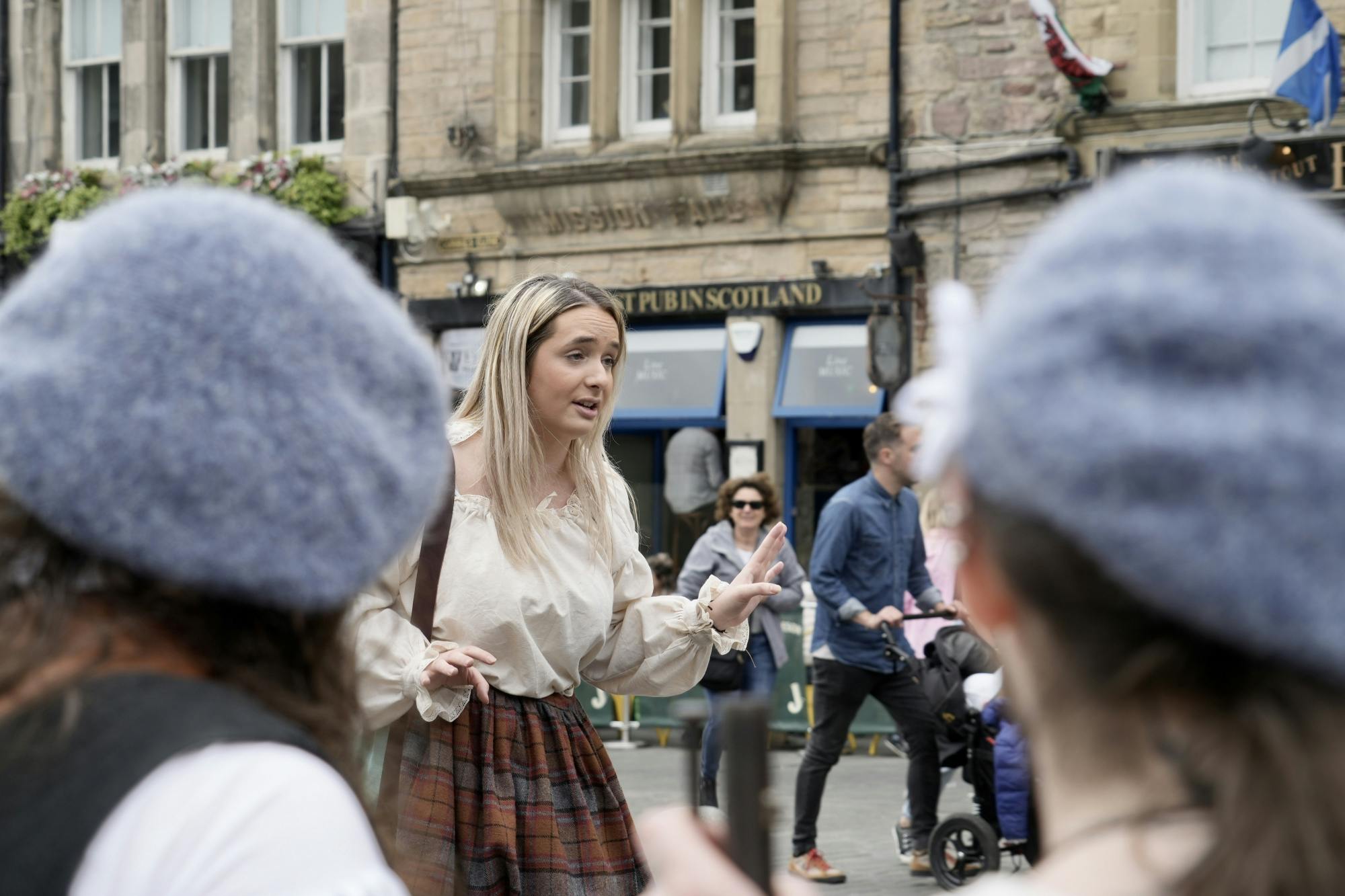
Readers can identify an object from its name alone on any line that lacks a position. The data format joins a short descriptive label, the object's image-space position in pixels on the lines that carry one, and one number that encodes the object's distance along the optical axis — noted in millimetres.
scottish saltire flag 12711
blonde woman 3783
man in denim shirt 8477
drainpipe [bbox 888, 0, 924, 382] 15453
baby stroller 7934
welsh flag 14203
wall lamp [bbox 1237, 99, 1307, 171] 13422
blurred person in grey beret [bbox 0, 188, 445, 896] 1338
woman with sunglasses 9711
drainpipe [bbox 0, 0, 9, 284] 20219
